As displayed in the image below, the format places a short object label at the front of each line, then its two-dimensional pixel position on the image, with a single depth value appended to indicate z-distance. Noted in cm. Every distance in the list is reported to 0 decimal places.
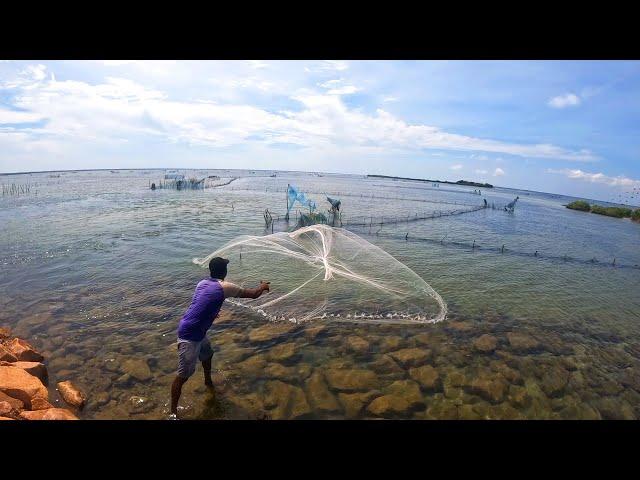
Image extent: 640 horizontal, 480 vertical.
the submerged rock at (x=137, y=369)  629
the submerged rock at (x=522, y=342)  828
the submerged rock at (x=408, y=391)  614
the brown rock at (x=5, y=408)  449
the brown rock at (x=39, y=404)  499
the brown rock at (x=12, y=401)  479
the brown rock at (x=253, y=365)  657
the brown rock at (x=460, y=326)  888
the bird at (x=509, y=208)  4409
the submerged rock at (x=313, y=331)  808
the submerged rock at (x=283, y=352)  709
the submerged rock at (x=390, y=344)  770
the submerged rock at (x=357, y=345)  758
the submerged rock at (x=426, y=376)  662
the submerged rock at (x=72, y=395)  551
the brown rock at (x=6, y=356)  606
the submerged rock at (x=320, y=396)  584
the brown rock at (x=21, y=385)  504
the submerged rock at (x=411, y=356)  725
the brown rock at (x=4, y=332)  712
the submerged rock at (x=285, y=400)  566
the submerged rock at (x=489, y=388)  647
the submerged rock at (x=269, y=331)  779
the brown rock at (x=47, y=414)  463
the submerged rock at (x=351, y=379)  638
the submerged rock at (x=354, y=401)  578
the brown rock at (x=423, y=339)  807
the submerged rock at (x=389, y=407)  580
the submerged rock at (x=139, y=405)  546
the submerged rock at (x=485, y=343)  803
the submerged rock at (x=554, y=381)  682
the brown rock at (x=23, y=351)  639
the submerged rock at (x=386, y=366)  693
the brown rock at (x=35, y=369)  593
